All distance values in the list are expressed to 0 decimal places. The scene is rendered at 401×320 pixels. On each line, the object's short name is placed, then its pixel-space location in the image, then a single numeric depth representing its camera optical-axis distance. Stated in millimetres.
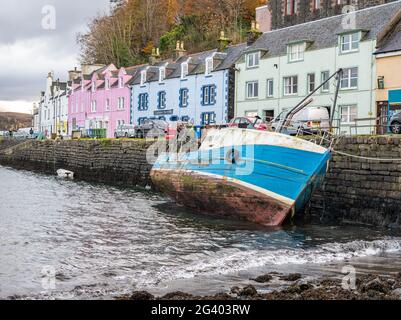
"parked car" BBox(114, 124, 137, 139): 43688
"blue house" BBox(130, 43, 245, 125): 42906
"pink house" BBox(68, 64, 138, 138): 56375
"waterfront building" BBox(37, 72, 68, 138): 72350
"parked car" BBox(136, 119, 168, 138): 38112
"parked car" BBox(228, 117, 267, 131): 20922
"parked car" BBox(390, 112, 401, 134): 23309
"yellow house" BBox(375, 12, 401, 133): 30859
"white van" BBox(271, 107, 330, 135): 29562
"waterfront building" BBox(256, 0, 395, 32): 44938
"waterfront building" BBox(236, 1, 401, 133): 33094
